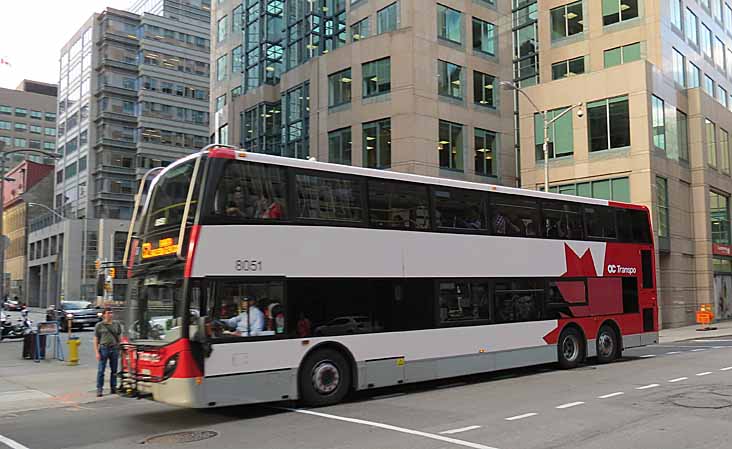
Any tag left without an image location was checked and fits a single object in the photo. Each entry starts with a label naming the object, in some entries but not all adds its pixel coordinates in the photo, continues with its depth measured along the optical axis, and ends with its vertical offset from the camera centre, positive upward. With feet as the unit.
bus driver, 34.63 -1.95
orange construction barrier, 104.53 -6.44
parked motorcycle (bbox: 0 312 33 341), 101.32 -6.54
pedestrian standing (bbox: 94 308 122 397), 44.73 -3.97
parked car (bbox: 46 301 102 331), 123.03 -5.27
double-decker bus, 33.91 +0.05
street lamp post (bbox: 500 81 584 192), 82.87 +17.23
